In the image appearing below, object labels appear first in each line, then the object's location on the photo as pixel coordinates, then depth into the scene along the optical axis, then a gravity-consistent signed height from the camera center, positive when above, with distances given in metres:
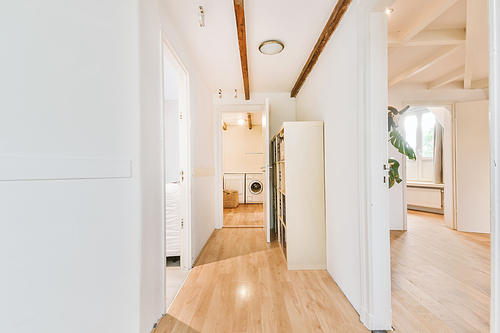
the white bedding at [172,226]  2.38 -0.64
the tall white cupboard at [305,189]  2.31 -0.26
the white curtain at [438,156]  4.82 +0.14
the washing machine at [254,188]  6.07 -0.62
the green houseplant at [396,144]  1.94 +0.17
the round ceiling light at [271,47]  2.26 +1.20
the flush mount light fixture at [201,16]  1.68 +1.12
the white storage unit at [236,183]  6.10 -0.49
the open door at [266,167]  2.88 -0.03
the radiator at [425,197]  4.64 -0.74
